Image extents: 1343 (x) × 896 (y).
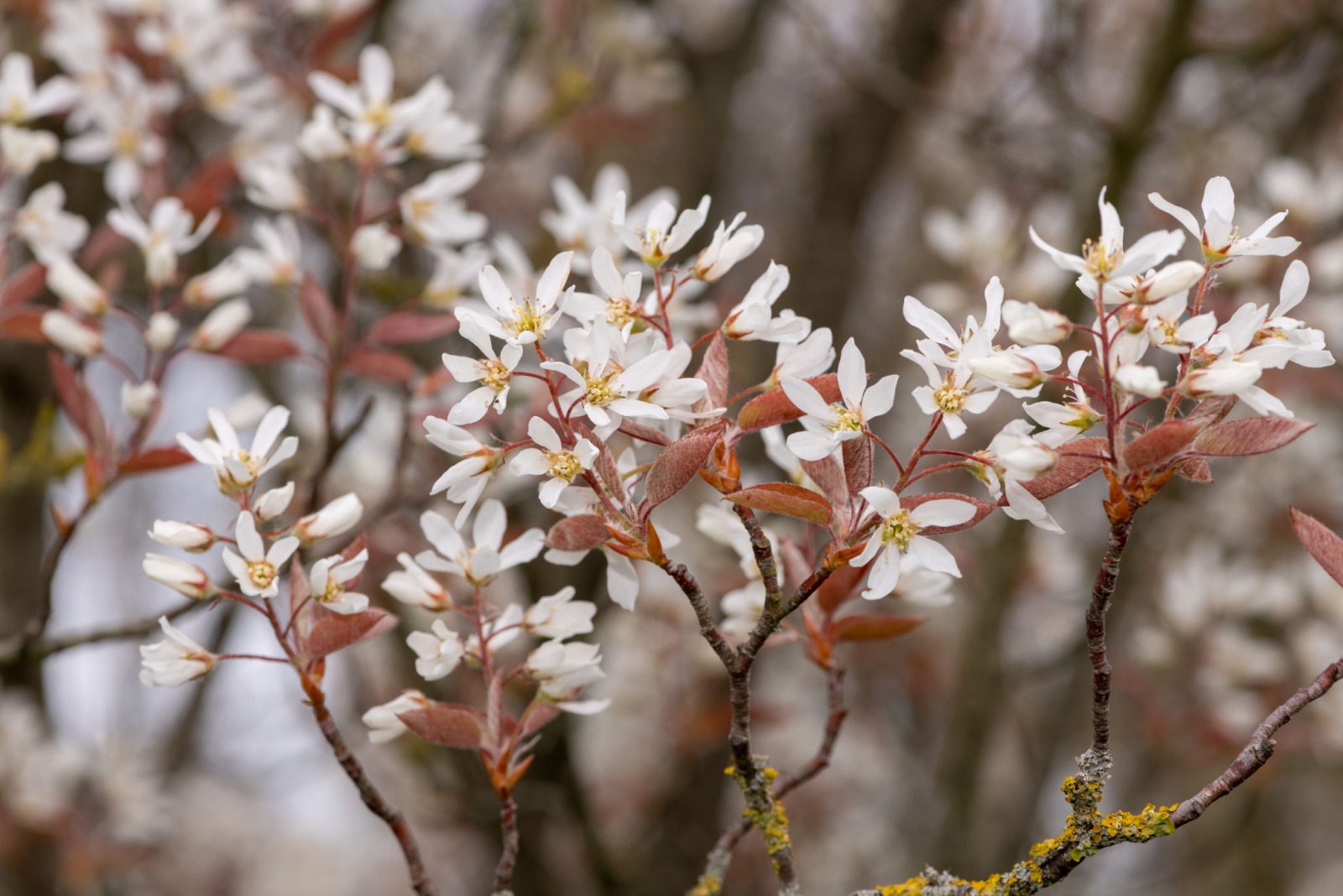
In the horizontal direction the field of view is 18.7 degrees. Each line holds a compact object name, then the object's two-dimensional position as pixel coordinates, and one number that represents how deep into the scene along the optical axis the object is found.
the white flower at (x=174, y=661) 0.88
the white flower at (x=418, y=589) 0.89
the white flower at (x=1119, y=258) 0.84
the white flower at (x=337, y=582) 0.88
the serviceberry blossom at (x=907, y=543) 0.86
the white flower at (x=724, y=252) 0.89
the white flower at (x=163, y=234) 1.00
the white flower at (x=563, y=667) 0.89
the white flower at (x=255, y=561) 0.88
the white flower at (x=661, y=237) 0.89
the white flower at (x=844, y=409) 0.85
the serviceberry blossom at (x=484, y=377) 0.86
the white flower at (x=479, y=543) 0.90
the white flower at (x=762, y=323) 0.87
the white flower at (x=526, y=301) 0.86
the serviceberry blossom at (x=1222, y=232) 0.86
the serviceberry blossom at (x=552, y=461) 0.85
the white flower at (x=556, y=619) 0.90
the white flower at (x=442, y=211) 1.03
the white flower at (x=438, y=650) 0.89
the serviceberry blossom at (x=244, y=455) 0.89
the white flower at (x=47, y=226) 1.02
